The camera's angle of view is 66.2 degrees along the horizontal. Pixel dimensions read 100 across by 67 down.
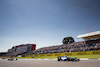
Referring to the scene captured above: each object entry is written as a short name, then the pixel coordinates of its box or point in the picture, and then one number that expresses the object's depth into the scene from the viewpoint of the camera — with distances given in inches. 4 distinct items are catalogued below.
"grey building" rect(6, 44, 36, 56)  2874.0
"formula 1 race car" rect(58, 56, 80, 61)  587.7
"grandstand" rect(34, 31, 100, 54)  1238.1
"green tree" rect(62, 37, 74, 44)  3024.1
